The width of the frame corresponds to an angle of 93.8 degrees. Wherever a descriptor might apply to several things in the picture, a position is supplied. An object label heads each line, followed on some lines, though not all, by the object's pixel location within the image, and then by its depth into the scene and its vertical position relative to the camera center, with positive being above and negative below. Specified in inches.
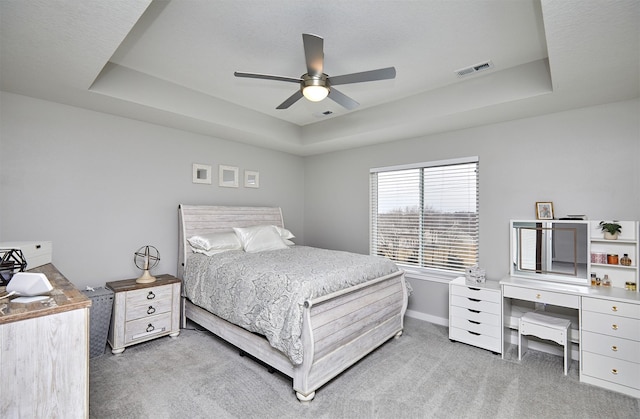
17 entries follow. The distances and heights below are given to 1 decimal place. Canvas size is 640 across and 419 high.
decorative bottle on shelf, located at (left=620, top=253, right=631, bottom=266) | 103.2 -17.5
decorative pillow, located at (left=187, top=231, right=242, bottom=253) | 138.1 -15.6
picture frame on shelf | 118.3 -0.3
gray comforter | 88.4 -25.4
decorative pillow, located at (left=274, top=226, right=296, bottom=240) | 170.2 -13.9
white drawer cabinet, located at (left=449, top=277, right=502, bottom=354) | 115.6 -42.1
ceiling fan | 79.3 +38.0
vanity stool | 102.0 -42.1
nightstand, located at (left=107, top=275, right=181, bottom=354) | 114.2 -41.3
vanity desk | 91.2 -28.0
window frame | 139.8 -2.0
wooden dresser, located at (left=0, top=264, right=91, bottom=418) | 46.6 -24.6
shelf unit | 102.3 -14.3
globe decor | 127.0 -23.4
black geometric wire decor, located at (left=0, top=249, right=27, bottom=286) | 63.7 -12.8
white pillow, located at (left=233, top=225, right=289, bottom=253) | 148.5 -15.2
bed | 86.9 -40.5
